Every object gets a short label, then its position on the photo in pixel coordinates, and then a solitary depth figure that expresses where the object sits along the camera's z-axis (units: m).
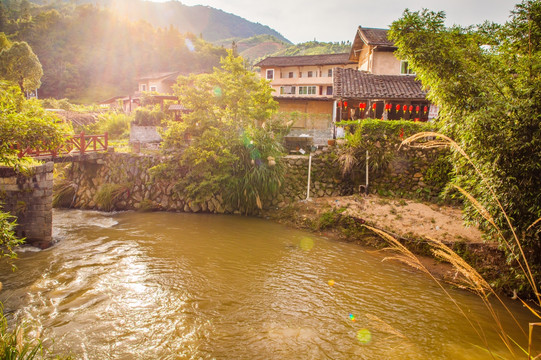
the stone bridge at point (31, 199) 10.58
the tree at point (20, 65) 24.86
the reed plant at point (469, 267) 2.75
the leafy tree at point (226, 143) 14.05
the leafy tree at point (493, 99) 6.54
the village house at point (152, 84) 45.53
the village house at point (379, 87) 17.83
